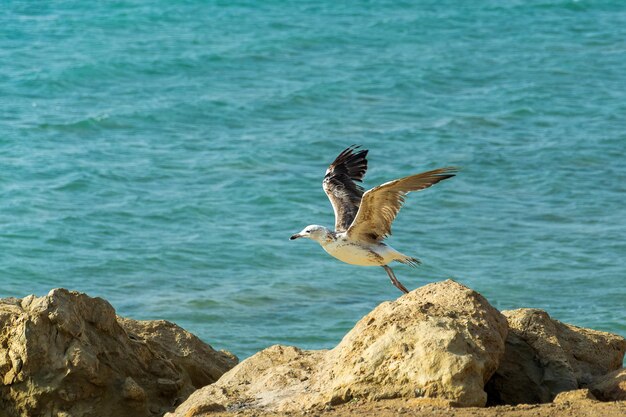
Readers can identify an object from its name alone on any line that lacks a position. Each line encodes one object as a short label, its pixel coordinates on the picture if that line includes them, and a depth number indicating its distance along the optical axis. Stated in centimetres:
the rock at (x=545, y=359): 1532
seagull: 1931
